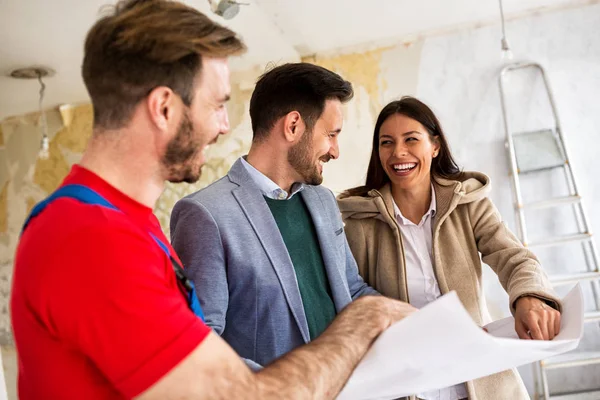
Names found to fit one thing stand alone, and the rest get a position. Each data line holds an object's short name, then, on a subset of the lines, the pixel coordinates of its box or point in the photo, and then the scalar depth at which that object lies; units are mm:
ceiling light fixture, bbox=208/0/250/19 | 2852
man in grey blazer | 1381
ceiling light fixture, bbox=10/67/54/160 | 4203
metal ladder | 3840
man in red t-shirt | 723
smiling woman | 1955
